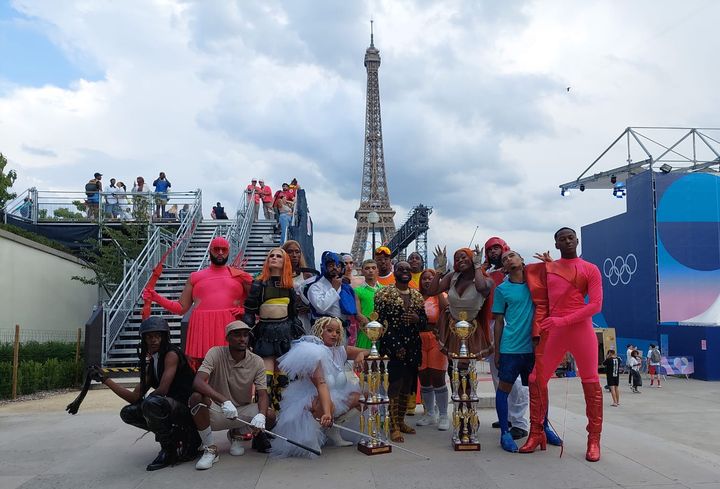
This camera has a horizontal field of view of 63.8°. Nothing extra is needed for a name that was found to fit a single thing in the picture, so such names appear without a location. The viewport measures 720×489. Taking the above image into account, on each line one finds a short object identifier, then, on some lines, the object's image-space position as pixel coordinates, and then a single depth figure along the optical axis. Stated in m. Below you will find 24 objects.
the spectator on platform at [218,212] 21.02
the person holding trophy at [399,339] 5.36
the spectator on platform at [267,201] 19.11
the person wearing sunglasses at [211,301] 5.38
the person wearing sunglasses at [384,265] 6.27
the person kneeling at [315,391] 4.71
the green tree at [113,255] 15.33
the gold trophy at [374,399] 4.83
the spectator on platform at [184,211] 18.09
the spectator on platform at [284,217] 15.59
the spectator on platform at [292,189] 18.16
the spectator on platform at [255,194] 18.34
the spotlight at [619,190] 20.55
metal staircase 11.77
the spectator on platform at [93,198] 18.33
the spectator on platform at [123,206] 17.88
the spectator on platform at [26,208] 18.38
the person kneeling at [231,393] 4.46
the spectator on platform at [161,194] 18.22
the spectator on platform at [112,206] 18.11
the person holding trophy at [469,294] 5.39
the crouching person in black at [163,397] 4.40
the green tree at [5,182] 18.39
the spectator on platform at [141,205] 17.19
